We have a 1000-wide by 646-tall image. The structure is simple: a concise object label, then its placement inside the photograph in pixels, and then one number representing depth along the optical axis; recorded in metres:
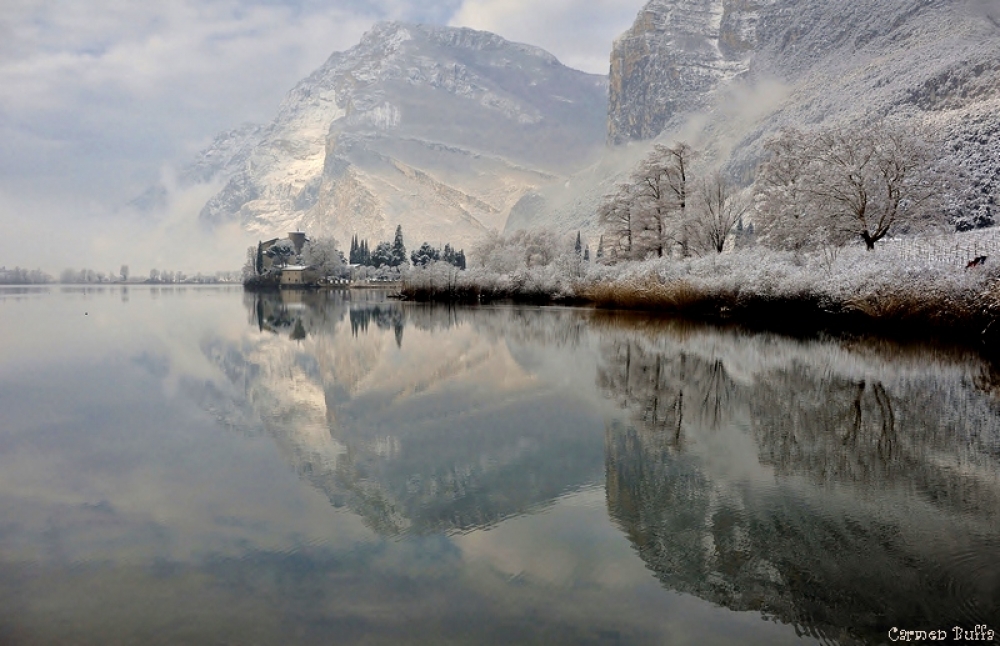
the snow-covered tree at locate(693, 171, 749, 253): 40.75
